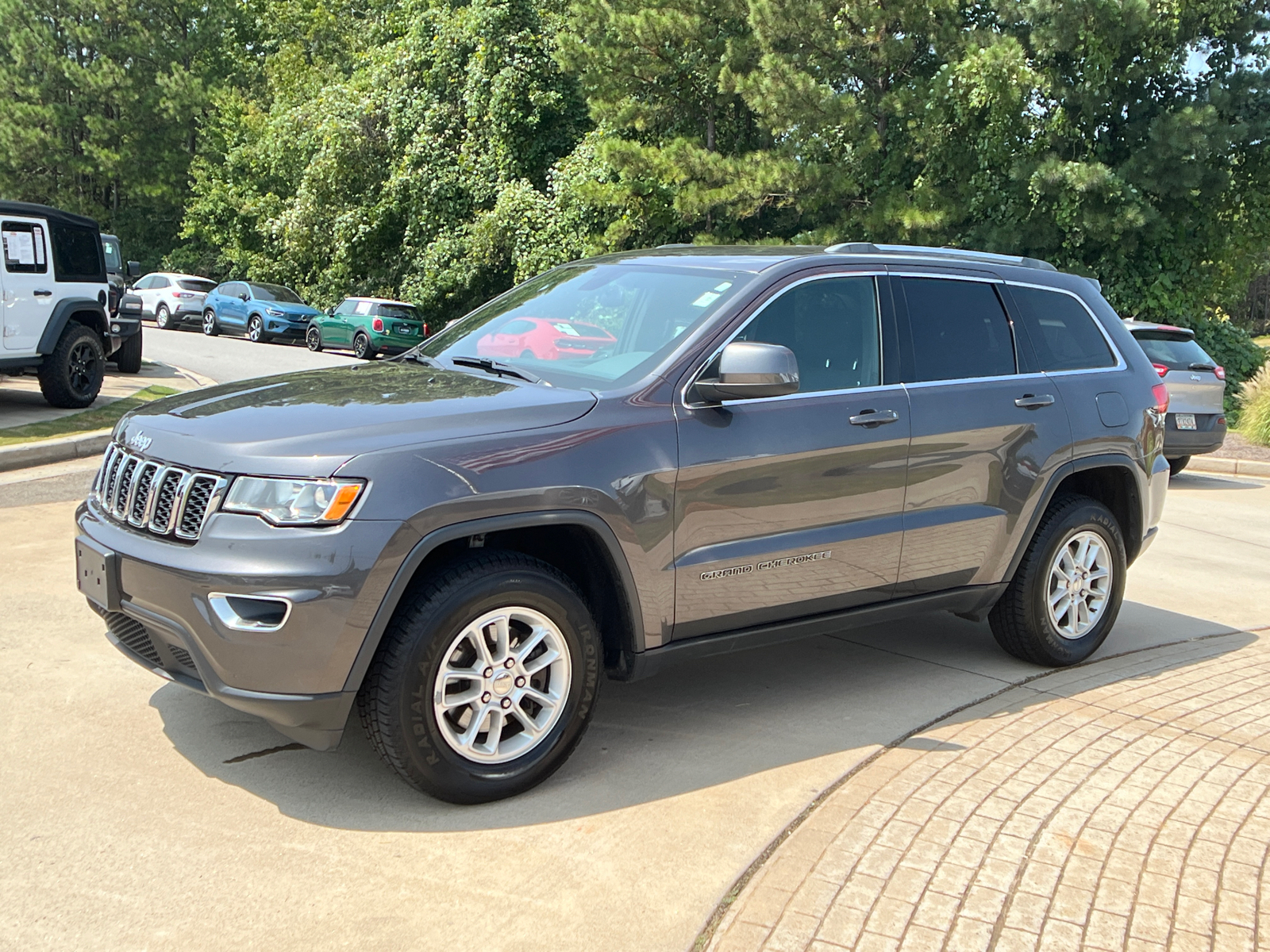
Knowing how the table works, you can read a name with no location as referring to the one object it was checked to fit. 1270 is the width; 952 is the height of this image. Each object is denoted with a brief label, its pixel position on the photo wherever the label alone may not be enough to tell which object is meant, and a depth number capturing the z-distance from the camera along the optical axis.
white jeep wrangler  11.89
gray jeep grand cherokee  3.72
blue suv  30.86
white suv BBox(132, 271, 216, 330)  33.22
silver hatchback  12.84
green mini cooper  28.58
